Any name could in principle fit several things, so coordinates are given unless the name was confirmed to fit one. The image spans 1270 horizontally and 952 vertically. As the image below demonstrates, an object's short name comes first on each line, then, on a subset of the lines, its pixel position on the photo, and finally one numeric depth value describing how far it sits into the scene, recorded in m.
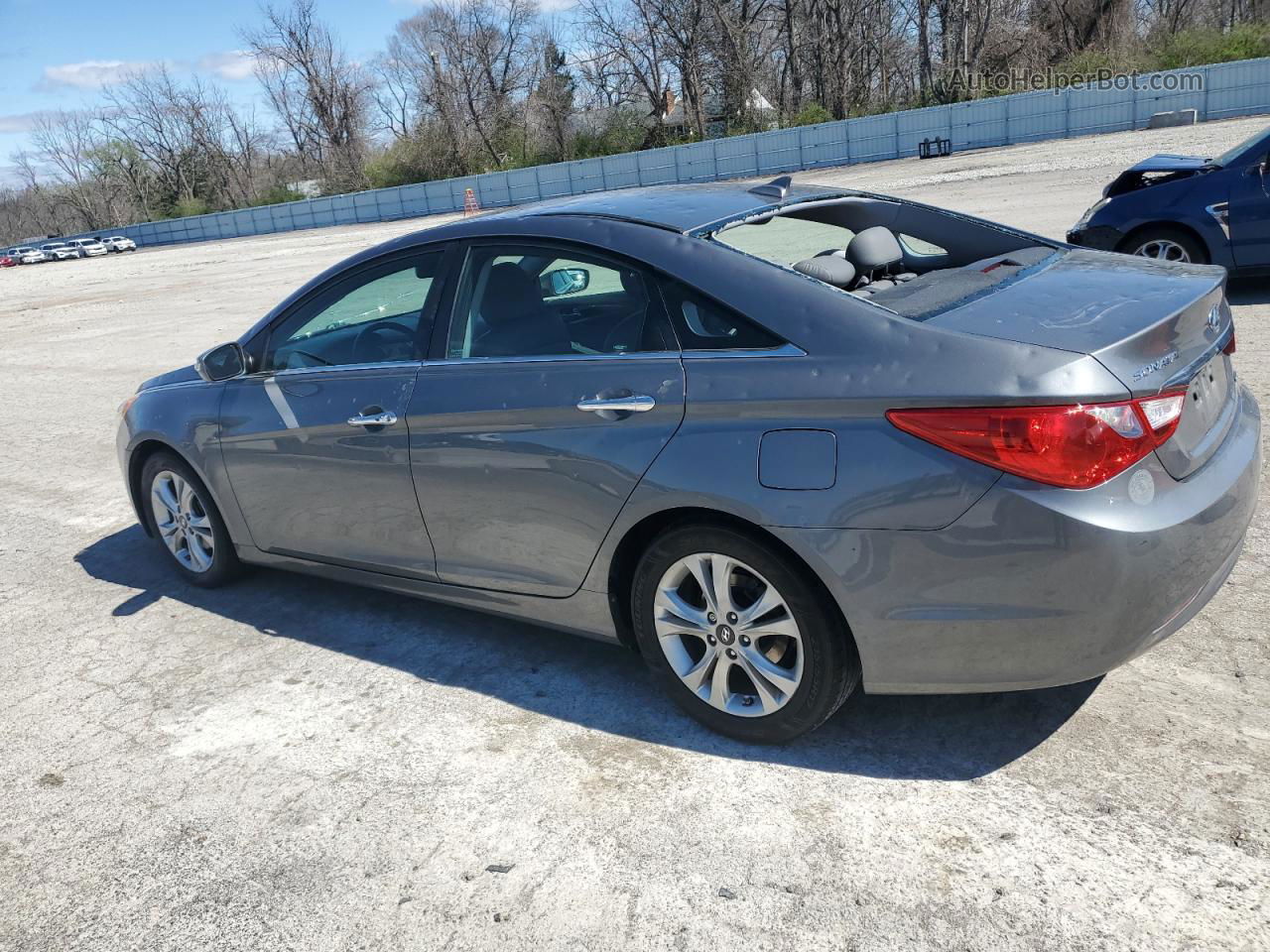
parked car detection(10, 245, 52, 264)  66.62
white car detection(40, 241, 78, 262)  65.62
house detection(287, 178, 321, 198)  76.96
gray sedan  2.67
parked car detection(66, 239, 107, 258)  65.75
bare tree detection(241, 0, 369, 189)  79.19
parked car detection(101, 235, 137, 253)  67.50
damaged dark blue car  8.15
